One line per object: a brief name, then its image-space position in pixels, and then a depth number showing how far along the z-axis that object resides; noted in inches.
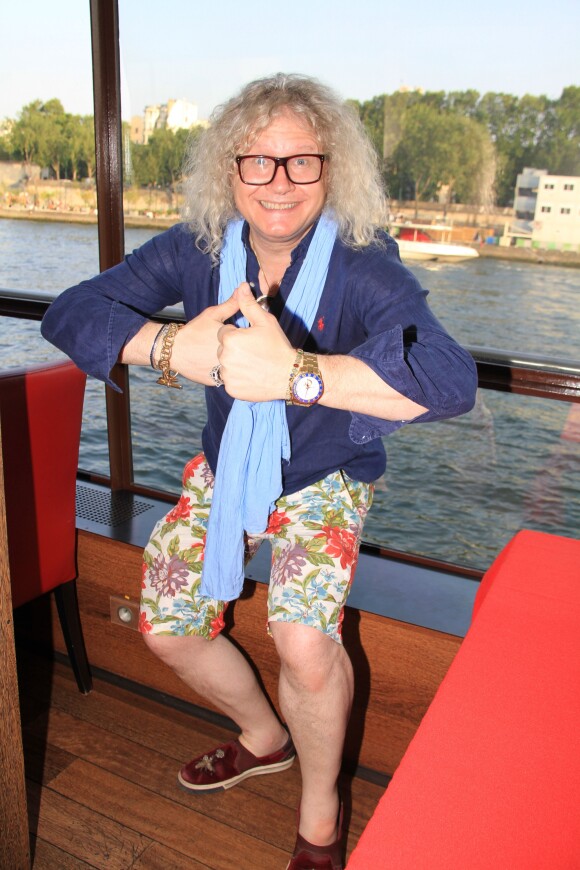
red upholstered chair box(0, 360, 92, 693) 62.7
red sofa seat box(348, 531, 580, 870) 25.3
